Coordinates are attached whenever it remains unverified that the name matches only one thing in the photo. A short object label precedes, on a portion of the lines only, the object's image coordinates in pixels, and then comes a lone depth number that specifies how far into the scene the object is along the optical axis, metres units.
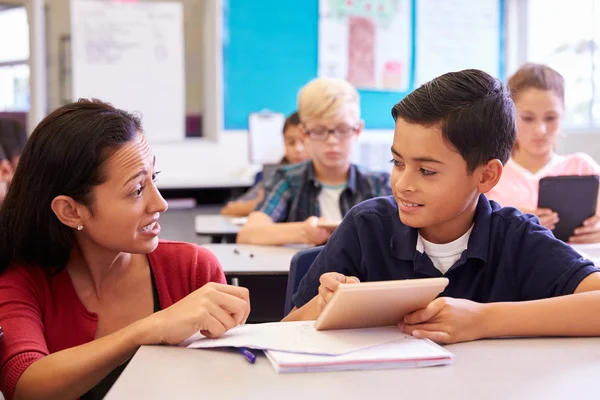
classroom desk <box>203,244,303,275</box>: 2.24
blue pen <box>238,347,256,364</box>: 1.10
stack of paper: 1.07
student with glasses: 2.87
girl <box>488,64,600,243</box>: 2.66
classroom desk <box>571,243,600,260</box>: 2.25
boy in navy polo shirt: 1.41
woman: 1.40
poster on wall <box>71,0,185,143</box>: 5.23
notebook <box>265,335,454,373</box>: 1.05
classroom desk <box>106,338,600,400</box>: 0.97
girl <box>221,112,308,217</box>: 3.86
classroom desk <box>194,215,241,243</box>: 3.19
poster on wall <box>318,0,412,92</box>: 5.75
